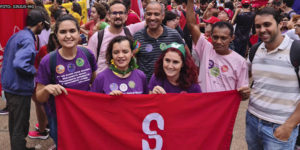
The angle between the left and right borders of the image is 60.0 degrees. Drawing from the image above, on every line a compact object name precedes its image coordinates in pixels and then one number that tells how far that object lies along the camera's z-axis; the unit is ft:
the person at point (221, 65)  8.98
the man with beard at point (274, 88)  7.38
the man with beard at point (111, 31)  11.91
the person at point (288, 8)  17.20
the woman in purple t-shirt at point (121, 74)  8.41
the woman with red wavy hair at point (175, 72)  8.41
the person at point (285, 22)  16.39
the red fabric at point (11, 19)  11.09
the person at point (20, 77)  10.27
